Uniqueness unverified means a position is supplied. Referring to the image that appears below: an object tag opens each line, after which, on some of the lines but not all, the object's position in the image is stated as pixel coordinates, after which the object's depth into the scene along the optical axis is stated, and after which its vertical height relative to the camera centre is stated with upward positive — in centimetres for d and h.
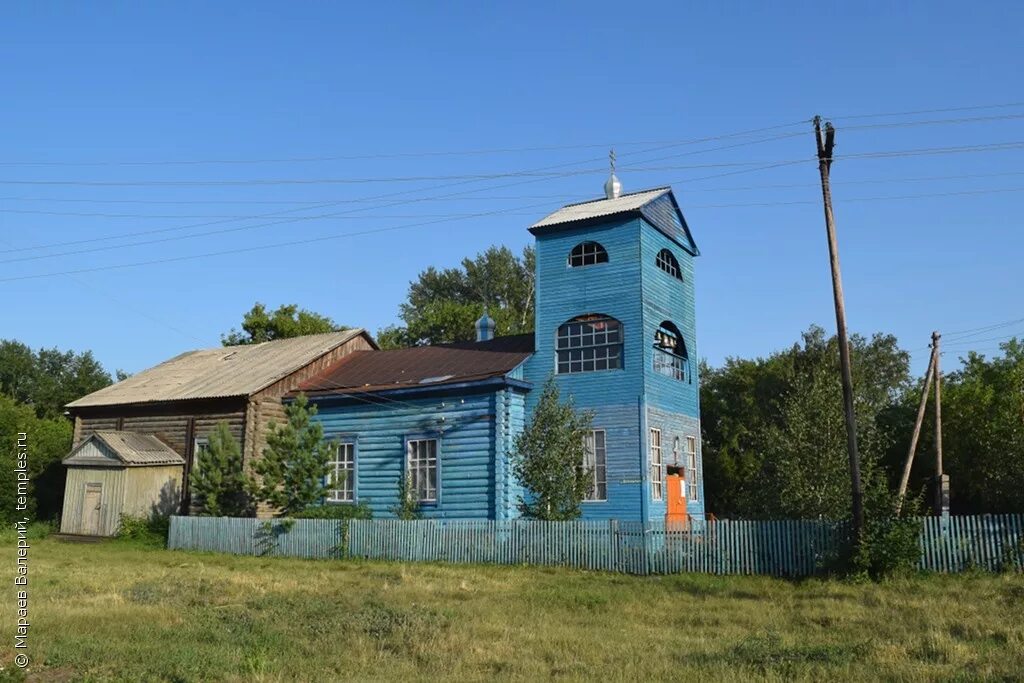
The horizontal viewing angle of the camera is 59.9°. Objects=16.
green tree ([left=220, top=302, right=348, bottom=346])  4978 +945
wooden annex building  2840 +311
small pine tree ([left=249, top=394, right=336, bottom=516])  2438 +71
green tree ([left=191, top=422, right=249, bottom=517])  2594 +59
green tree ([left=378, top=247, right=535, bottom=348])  5259 +1361
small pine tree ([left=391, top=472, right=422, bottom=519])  2452 -21
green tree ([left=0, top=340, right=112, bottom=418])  5553 +856
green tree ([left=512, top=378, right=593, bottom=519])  2073 +70
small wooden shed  2831 +45
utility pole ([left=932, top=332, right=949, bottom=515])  2303 +54
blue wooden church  2391 +287
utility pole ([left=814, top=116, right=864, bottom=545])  1675 +281
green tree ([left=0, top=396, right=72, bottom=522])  3344 +159
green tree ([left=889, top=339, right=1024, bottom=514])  3186 +179
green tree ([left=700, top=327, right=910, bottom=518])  1973 +74
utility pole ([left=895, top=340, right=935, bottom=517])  2523 +202
